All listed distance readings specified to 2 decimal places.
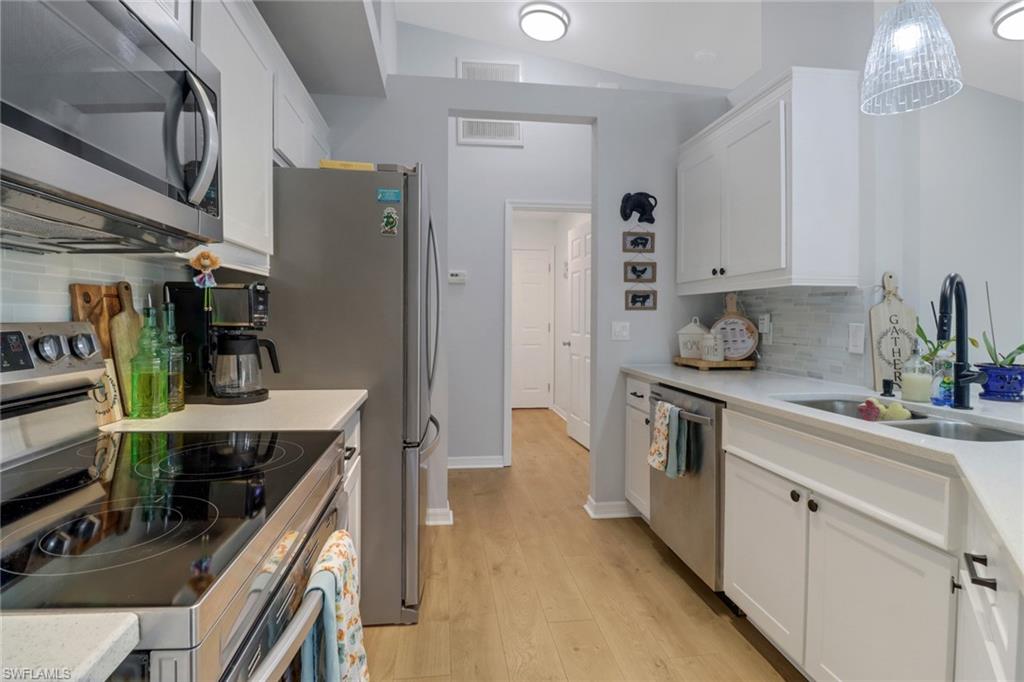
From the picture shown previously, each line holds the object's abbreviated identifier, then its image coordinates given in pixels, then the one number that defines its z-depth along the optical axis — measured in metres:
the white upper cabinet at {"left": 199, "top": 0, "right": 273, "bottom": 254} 1.40
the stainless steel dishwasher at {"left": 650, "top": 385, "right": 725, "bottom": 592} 2.03
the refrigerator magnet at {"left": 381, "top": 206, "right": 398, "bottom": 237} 1.97
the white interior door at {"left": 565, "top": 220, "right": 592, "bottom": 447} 4.78
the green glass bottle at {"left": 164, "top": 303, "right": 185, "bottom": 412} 1.51
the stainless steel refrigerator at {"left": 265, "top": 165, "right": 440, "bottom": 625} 1.95
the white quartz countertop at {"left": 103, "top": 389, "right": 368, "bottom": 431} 1.34
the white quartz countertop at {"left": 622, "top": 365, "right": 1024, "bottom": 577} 0.88
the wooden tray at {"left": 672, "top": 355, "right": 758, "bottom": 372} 2.78
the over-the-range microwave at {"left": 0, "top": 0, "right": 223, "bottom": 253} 0.66
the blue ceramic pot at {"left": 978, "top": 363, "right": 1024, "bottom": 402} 1.67
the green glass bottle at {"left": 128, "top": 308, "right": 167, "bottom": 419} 1.40
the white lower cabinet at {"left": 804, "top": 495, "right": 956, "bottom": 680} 1.13
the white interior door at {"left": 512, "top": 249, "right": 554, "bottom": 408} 6.55
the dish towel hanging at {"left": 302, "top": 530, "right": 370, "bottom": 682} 0.73
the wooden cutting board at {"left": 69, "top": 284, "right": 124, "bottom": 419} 1.29
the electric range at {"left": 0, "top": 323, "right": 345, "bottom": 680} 0.54
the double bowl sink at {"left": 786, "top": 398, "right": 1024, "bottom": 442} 1.43
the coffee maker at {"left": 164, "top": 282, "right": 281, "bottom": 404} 1.64
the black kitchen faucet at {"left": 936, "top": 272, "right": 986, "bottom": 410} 1.54
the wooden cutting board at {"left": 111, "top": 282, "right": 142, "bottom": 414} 1.38
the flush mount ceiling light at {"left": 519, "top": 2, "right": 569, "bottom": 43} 3.41
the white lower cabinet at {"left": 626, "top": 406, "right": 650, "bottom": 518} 2.73
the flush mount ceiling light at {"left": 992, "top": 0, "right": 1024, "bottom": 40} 1.72
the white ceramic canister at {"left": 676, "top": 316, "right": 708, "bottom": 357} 2.96
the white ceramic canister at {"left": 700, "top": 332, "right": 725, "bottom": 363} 2.82
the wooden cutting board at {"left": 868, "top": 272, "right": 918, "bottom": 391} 2.01
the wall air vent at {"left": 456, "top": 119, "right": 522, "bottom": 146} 4.16
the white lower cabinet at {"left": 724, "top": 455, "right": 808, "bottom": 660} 1.59
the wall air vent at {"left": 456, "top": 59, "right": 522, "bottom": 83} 4.15
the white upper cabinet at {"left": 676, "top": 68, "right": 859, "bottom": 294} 2.14
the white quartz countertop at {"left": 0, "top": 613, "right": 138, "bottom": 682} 0.43
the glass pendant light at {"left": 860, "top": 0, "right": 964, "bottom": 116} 1.46
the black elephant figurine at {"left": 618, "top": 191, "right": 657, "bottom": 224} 3.01
